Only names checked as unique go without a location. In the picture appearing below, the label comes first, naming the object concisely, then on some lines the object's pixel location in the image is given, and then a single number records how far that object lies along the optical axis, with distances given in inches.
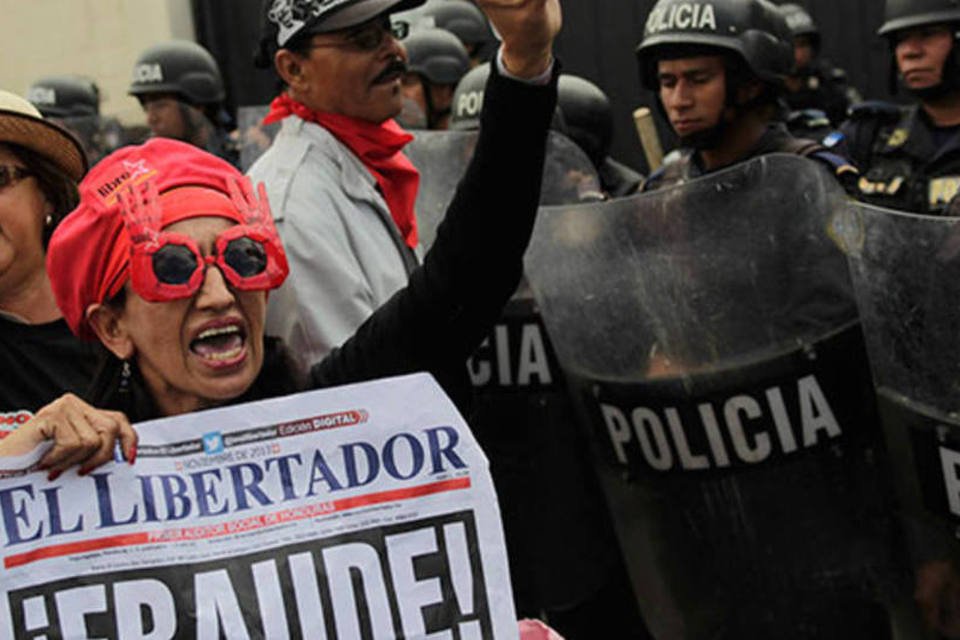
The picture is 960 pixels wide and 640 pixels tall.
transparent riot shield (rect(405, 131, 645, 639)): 182.5
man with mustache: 132.8
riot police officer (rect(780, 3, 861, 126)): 366.3
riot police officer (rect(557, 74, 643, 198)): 216.1
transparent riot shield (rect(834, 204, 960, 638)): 117.3
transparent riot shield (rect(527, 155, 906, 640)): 139.0
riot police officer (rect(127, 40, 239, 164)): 326.0
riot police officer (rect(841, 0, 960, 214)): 235.0
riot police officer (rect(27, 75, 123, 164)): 378.6
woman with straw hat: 115.0
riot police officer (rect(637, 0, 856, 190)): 180.1
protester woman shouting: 89.0
